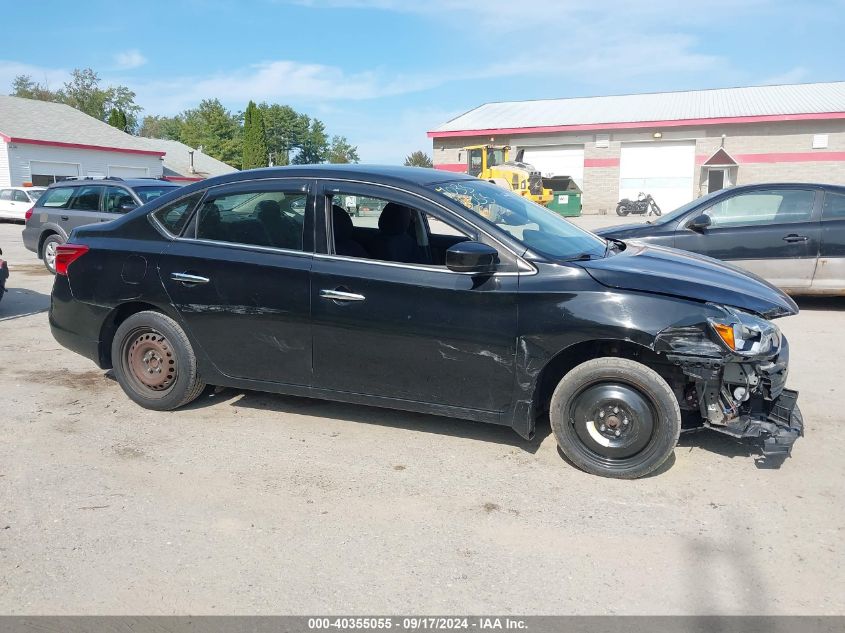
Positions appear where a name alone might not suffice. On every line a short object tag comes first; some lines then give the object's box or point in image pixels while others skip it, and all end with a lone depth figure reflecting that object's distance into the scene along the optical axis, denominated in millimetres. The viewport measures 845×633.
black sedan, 3971
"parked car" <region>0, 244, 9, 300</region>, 8883
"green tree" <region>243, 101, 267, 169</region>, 56188
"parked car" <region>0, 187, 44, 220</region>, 28155
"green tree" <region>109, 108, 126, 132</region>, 58019
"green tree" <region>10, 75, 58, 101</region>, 89125
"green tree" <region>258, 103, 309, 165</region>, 97431
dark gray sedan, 8281
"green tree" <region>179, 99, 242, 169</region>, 80188
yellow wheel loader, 29703
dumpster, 33719
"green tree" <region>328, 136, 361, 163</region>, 113375
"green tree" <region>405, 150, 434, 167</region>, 67438
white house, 35656
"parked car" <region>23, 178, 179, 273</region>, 11766
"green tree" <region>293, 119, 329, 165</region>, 100250
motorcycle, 35062
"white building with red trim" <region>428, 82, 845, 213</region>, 35062
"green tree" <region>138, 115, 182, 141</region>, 105625
